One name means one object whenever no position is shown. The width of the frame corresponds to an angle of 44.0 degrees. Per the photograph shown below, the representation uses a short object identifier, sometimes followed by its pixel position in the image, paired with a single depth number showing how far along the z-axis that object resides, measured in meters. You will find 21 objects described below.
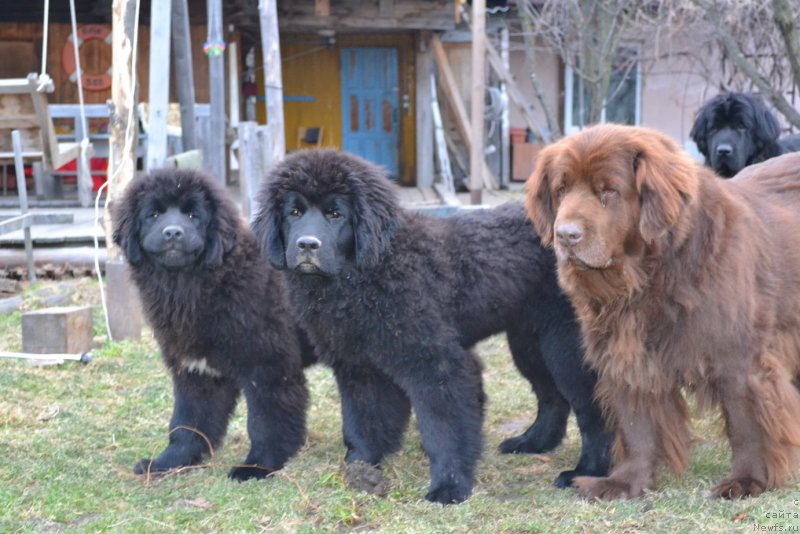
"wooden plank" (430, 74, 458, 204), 14.54
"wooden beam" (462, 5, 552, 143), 14.37
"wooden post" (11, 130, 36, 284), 9.42
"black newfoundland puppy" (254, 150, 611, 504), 4.49
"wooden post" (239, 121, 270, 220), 9.00
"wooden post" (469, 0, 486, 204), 10.67
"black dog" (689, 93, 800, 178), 7.30
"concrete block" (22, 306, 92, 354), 7.03
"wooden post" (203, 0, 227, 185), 9.98
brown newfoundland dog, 3.91
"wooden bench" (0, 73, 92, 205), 8.95
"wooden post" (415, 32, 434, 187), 15.26
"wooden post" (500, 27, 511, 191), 16.06
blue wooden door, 16.53
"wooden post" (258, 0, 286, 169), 9.05
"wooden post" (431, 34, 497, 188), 15.10
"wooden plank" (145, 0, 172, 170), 7.79
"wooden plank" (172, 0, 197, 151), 9.98
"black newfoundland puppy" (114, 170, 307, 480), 4.94
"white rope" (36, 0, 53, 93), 8.70
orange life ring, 14.93
